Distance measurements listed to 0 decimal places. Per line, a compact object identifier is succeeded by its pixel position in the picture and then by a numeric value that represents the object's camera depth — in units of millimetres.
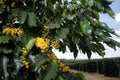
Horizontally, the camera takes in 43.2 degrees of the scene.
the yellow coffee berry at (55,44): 1245
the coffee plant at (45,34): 1193
